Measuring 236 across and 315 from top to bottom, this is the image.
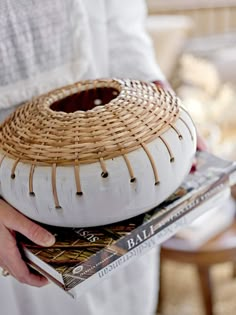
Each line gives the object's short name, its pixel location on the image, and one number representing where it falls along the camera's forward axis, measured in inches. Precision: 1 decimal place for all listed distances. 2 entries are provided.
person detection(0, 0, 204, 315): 23.0
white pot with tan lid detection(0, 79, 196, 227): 19.8
